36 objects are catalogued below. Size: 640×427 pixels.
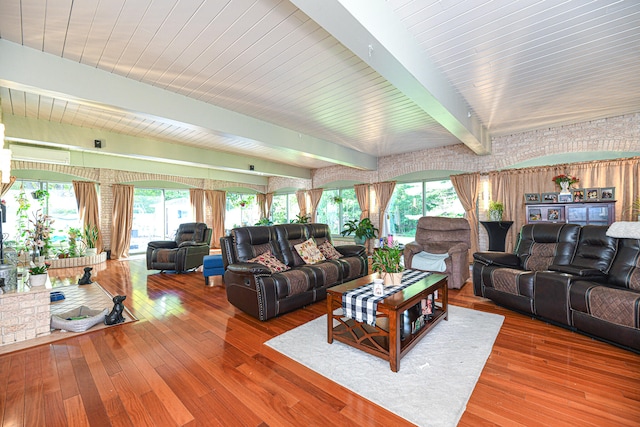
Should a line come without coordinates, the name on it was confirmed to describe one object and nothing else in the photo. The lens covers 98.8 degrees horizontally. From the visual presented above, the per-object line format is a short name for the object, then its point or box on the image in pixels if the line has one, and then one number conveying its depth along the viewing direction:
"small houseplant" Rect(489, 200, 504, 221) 5.55
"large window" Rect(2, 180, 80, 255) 6.42
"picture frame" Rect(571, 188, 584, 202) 4.68
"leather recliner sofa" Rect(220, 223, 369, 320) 3.05
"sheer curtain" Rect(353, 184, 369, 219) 8.02
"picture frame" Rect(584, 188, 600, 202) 4.55
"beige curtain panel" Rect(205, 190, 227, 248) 9.64
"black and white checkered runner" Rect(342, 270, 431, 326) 2.24
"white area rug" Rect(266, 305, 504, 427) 1.72
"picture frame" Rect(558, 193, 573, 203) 4.71
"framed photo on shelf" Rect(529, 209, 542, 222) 5.04
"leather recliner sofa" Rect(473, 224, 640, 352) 2.37
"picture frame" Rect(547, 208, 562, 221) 4.83
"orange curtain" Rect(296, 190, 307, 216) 9.80
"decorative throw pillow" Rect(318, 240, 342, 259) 4.37
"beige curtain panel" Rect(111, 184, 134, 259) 7.63
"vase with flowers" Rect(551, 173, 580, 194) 4.82
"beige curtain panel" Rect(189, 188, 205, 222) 9.22
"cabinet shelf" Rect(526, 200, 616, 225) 4.46
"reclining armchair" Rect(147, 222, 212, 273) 5.52
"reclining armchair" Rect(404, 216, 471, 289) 4.23
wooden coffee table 2.09
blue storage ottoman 4.73
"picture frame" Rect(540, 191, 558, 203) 4.92
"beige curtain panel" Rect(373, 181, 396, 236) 7.48
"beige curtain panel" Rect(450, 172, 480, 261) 6.03
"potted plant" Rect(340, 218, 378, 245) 7.58
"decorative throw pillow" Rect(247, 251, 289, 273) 3.52
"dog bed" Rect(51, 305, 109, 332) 2.84
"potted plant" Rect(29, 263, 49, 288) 2.82
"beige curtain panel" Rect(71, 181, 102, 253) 7.11
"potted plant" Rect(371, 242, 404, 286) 2.67
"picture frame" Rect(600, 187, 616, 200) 4.47
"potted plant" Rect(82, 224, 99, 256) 6.99
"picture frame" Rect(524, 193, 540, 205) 5.11
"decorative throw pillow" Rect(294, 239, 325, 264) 4.07
